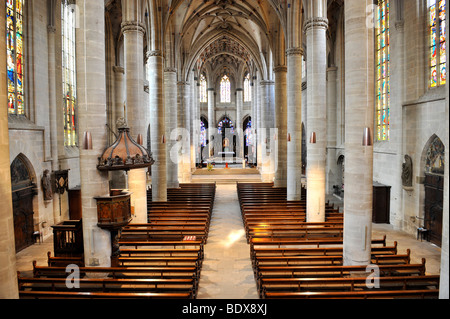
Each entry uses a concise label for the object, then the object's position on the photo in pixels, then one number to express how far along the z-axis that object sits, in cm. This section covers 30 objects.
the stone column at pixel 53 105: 1579
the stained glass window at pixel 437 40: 1363
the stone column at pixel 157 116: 1919
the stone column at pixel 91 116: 967
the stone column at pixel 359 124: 933
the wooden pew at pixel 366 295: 731
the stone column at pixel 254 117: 4293
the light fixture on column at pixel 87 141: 957
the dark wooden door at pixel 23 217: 1336
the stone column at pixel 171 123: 2561
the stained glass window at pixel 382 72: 1758
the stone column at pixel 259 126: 3680
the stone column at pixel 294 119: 1836
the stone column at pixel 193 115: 3825
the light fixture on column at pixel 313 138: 1472
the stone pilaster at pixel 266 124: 3225
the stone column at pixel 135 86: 1430
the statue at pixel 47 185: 1504
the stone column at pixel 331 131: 2476
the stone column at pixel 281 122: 2527
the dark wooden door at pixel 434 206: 1332
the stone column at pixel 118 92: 2498
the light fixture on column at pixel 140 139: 1434
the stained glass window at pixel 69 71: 1830
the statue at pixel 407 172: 1500
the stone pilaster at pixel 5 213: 602
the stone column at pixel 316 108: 1456
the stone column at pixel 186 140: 3188
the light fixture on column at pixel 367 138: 920
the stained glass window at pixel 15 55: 1372
